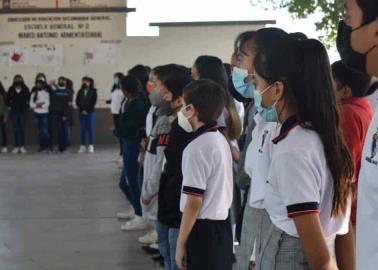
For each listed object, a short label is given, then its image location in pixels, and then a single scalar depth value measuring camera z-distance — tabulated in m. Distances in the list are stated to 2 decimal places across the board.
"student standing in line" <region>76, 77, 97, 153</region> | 14.04
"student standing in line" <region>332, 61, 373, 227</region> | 3.16
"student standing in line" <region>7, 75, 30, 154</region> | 13.93
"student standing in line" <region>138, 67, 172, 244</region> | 4.66
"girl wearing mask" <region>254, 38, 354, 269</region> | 2.04
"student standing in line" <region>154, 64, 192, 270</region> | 3.66
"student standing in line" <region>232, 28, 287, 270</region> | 2.45
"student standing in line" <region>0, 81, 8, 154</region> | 14.08
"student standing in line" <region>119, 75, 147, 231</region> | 6.39
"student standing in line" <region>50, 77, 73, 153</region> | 13.97
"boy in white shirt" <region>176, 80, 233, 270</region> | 3.20
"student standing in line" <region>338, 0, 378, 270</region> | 1.47
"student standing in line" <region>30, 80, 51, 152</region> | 13.82
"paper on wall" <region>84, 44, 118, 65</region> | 15.16
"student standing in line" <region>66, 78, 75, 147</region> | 14.20
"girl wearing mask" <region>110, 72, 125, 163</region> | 12.20
